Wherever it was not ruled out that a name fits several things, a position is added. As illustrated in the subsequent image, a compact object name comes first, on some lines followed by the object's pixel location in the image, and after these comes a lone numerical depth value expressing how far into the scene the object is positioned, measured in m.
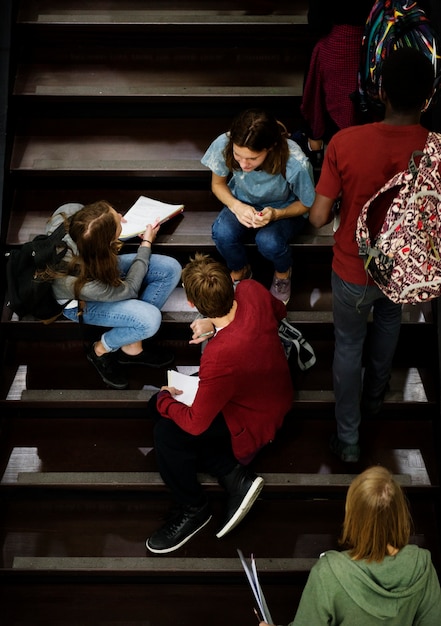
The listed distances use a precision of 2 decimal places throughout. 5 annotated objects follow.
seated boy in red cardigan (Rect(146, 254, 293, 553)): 5.24
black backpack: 5.58
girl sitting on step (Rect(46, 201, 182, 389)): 5.53
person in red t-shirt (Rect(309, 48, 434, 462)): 4.36
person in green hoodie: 4.03
